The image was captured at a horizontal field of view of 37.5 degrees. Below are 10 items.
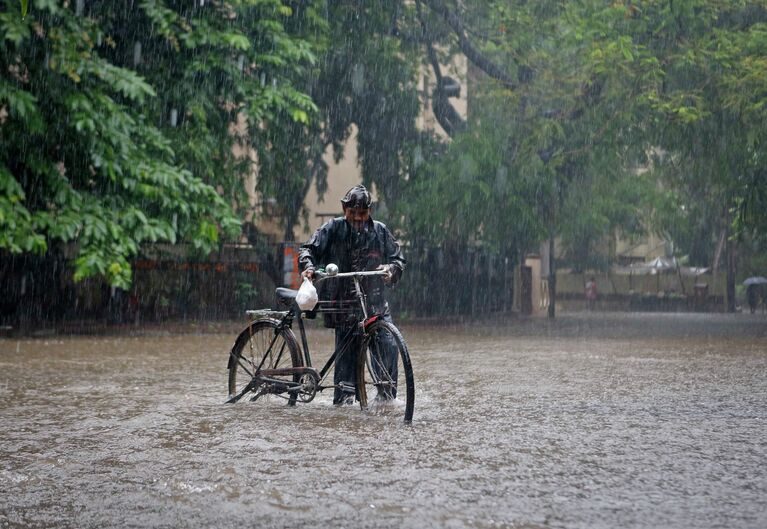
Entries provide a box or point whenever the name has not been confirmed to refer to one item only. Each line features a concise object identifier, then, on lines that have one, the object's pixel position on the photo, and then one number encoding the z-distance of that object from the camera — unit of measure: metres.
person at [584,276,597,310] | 49.91
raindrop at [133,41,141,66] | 20.24
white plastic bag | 8.37
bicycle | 8.41
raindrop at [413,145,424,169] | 26.83
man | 8.77
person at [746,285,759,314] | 43.12
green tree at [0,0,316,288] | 17.36
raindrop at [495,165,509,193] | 23.98
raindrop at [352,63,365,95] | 25.97
